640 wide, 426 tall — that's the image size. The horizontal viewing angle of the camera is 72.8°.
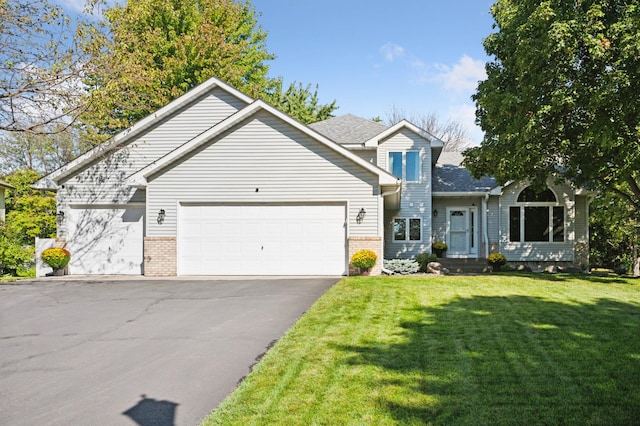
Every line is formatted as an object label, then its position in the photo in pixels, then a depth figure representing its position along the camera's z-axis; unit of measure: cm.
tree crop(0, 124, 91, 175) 2912
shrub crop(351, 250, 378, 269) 1378
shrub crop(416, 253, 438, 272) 1780
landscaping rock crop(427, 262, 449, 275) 1702
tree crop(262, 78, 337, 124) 3425
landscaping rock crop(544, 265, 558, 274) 1885
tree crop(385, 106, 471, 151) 4228
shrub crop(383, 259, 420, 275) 1508
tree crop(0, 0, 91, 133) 992
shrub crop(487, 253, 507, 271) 1831
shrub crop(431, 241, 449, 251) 1967
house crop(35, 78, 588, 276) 1439
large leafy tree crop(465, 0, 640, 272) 1152
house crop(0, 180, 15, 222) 2230
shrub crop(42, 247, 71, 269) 1502
